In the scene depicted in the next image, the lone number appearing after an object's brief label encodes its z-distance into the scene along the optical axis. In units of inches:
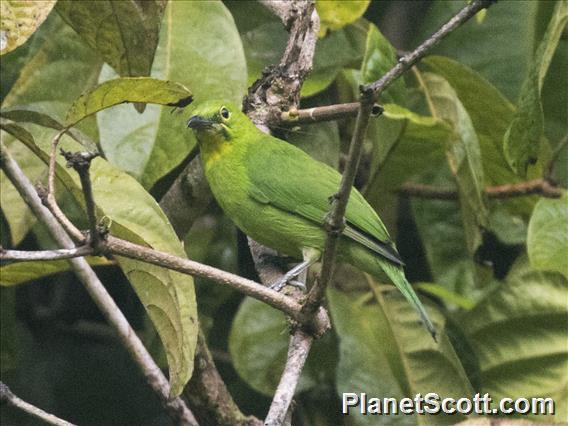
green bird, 223.9
